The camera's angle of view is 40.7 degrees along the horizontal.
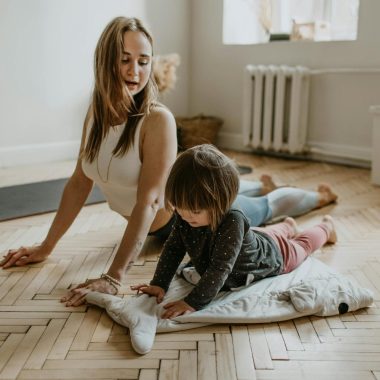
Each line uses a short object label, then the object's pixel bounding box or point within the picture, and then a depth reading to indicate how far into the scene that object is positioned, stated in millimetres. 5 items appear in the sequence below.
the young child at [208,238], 1277
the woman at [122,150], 1524
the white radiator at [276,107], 3627
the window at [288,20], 3611
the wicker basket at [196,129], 3836
